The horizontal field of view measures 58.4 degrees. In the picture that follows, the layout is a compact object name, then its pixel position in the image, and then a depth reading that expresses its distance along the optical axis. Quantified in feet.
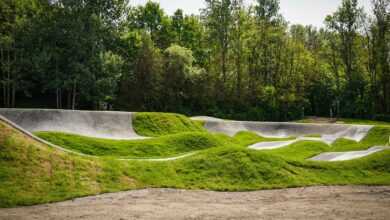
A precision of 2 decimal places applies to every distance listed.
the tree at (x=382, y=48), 209.87
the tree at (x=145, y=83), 176.55
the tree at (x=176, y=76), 186.50
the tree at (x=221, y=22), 218.59
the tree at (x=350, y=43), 216.33
